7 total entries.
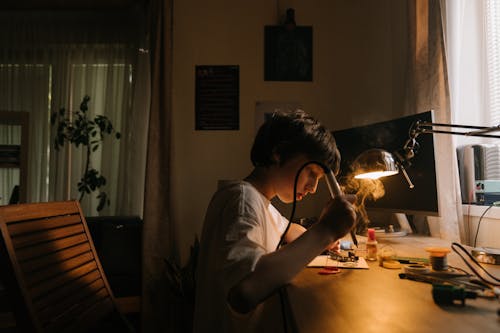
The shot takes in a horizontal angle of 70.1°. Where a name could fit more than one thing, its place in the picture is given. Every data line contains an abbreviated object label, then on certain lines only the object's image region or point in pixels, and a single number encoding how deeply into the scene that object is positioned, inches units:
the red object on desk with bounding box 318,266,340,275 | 41.8
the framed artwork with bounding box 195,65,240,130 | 105.7
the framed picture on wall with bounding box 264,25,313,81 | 105.7
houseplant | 115.0
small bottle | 50.6
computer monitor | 59.3
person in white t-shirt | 28.5
